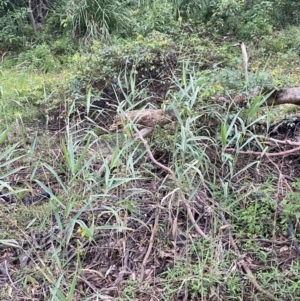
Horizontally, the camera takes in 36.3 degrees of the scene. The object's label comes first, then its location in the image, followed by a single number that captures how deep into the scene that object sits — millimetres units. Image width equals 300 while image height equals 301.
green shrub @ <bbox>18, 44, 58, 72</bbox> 4641
